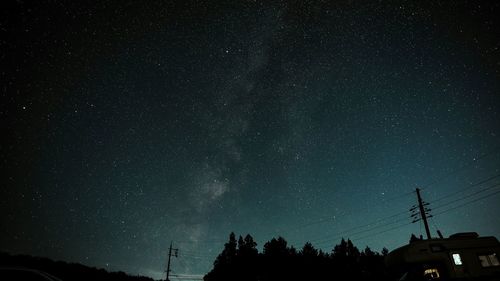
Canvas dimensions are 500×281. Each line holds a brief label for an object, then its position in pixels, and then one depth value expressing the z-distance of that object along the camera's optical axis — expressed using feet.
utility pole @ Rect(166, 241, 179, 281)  179.07
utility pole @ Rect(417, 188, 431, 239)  80.61
